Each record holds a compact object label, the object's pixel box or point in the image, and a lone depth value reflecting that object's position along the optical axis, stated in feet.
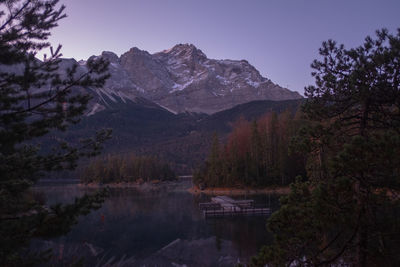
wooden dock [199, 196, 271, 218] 97.45
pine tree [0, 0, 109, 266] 20.38
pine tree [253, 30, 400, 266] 18.95
